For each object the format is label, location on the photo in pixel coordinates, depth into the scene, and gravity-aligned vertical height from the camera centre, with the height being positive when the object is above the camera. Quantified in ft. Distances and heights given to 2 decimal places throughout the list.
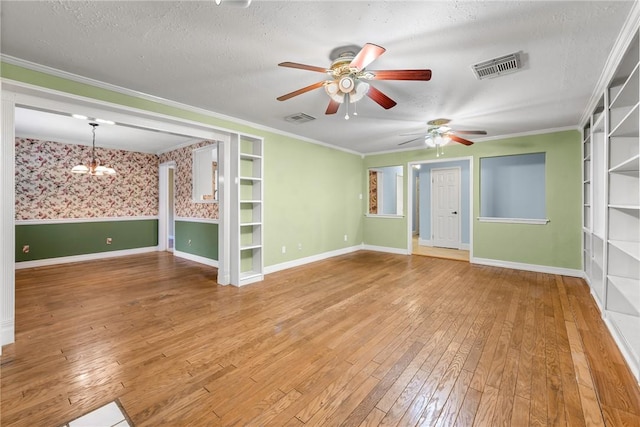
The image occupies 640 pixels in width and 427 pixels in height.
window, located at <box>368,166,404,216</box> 25.04 +2.18
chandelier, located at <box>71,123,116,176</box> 16.42 +2.58
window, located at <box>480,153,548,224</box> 18.86 +1.82
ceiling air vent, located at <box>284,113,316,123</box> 13.09 +4.67
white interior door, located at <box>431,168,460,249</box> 23.76 +0.37
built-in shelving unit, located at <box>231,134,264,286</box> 13.50 +0.00
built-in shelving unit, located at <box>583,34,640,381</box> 8.00 +0.30
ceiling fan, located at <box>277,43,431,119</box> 6.42 +3.63
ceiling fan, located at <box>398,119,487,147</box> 13.83 +4.09
